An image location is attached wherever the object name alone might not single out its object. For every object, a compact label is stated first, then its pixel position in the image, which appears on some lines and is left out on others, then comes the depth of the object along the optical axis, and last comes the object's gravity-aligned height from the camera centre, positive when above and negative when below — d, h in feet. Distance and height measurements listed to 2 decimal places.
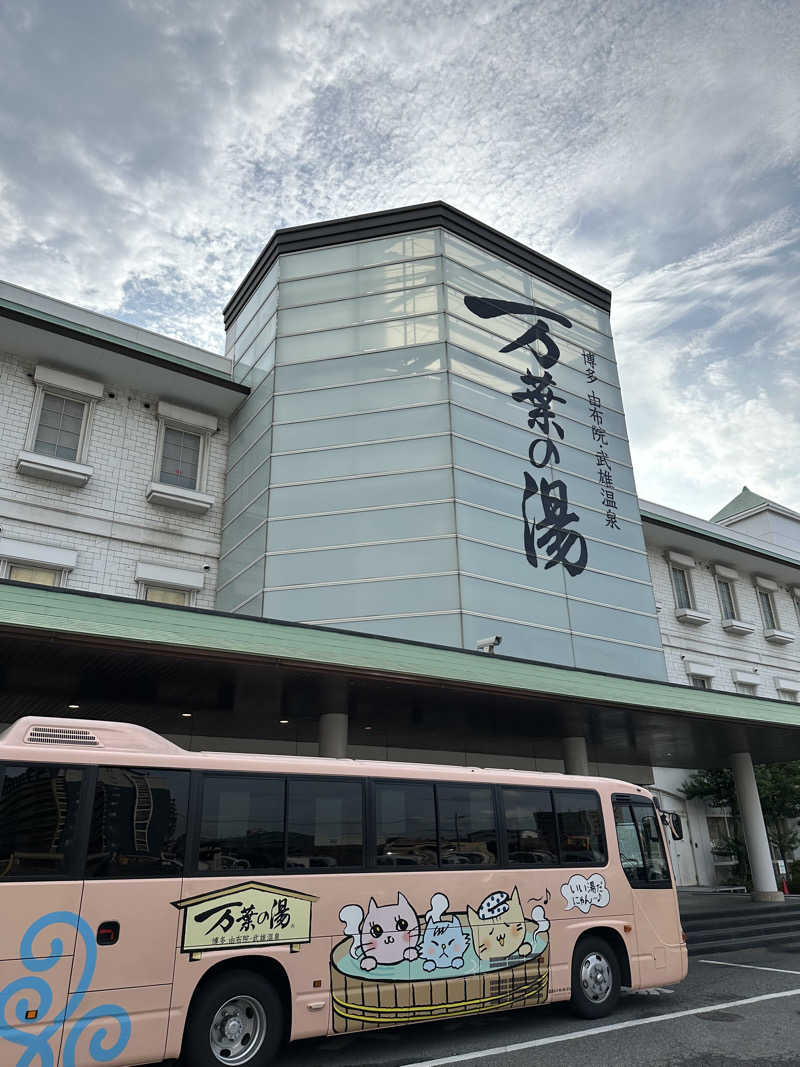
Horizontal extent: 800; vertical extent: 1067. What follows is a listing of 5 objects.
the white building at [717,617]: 87.15 +28.93
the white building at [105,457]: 59.26 +33.39
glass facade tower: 60.75 +33.47
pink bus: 20.17 -1.15
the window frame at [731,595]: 99.50 +32.46
